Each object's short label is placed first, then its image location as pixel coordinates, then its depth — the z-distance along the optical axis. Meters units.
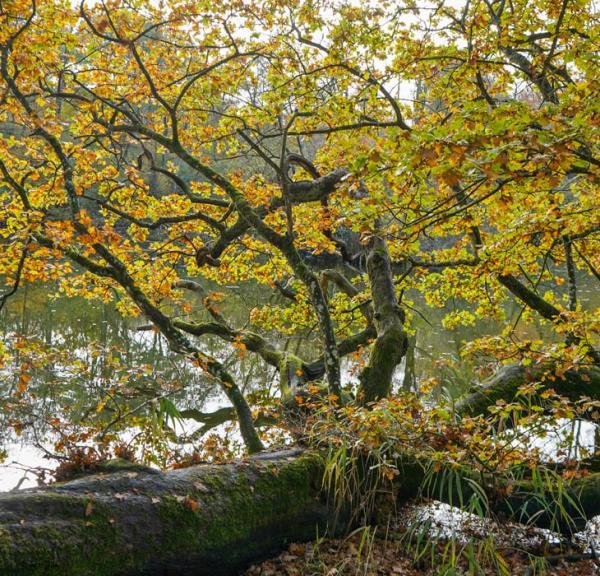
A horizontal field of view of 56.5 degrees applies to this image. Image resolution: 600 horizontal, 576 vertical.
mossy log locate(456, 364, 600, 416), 7.62
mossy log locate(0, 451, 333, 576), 3.35
